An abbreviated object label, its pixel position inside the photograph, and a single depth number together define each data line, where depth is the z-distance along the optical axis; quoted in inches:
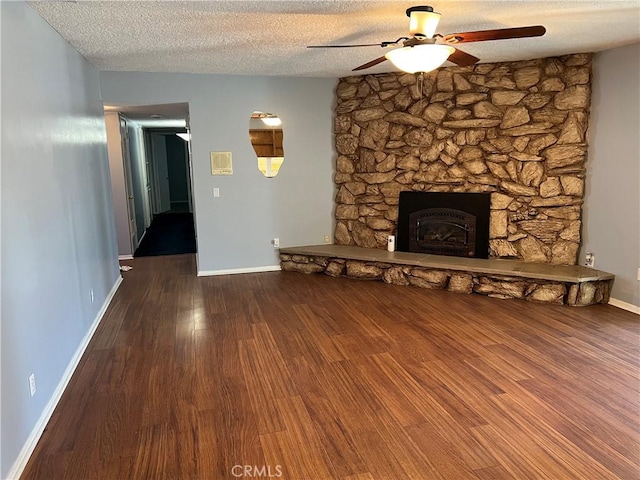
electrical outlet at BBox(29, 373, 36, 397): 91.7
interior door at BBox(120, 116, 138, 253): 259.4
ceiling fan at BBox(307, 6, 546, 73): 99.0
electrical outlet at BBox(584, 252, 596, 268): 176.6
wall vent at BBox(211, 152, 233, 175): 211.8
